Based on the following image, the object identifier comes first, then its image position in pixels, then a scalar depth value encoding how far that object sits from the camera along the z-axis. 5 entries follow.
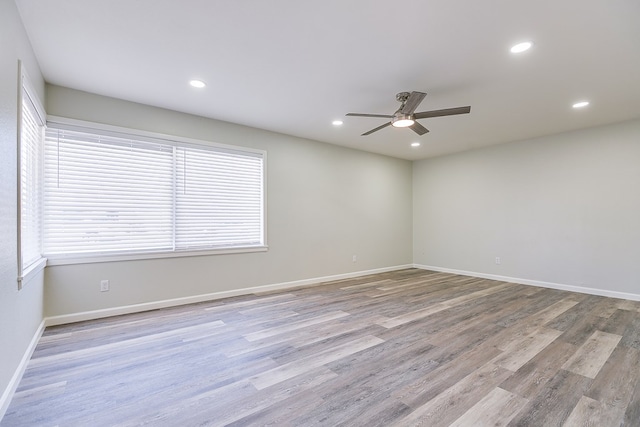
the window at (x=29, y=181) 2.25
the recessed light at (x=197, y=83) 3.14
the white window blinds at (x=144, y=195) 3.29
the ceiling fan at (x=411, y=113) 2.91
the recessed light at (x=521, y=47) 2.43
